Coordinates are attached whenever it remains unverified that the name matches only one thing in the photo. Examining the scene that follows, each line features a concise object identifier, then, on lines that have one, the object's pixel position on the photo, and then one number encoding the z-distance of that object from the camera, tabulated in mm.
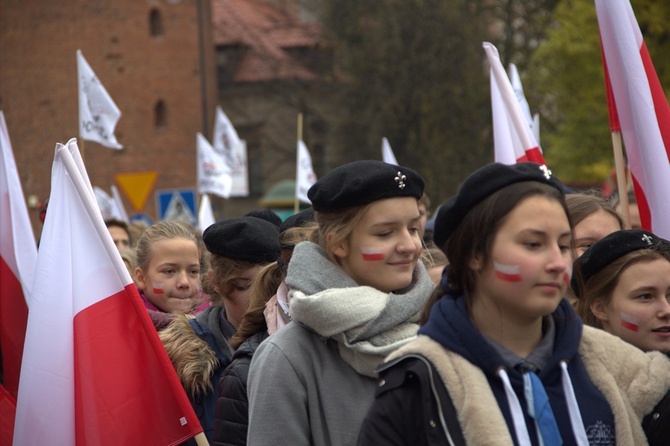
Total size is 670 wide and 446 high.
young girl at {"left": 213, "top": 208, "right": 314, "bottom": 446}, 6935
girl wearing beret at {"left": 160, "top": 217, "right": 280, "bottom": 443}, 8170
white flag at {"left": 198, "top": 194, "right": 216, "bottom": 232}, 19371
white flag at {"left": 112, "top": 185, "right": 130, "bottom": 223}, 24345
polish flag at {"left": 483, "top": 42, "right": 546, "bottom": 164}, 10733
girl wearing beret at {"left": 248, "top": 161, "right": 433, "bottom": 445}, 5867
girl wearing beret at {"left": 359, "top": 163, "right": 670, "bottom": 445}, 4849
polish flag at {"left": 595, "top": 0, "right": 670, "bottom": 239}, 9345
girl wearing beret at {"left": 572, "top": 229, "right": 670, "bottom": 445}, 6722
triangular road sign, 26486
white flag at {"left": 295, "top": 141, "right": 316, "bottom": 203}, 23533
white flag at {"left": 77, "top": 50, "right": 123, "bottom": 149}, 18623
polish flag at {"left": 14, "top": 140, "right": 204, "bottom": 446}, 7903
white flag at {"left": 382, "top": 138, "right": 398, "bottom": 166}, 22954
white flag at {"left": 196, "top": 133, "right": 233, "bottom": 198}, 25004
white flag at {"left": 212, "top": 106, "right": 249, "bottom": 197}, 29023
